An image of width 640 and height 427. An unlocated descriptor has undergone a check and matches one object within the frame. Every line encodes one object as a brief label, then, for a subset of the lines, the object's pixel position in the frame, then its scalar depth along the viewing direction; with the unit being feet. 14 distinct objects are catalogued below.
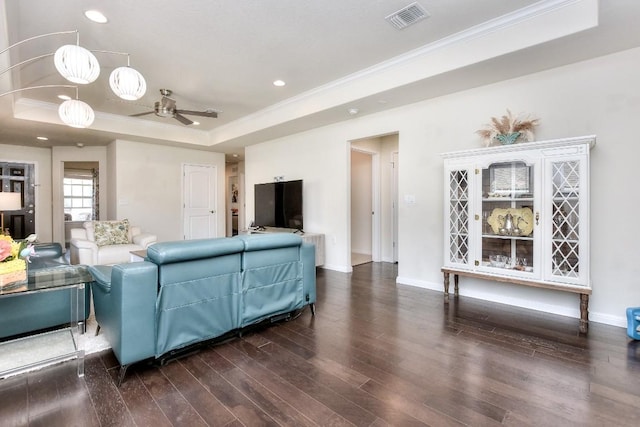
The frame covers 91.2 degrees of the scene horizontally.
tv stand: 17.25
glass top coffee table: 6.64
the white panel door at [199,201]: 24.34
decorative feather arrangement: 10.62
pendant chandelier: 7.22
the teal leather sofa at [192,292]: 6.63
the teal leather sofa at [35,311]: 8.12
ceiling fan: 13.98
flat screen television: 18.43
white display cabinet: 9.33
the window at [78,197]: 28.71
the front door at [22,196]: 23.12
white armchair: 15.43
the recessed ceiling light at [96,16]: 8.85
